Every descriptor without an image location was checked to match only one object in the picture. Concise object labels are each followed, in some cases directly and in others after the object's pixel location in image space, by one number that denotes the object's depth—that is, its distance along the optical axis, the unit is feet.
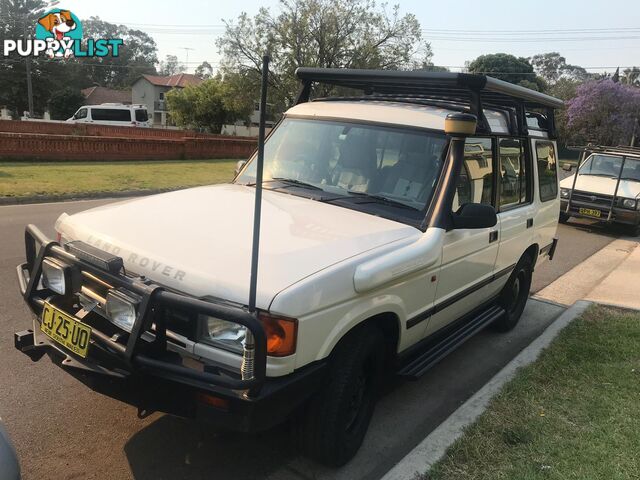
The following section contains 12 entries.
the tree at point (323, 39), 111.24
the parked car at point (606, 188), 38.63
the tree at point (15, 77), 175.63
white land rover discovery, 7.54
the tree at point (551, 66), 327.06
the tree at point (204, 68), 148.46
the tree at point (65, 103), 180.45
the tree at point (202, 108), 137.18
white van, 114.32
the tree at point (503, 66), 244.01
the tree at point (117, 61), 299.99
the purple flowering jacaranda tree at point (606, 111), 119.96
